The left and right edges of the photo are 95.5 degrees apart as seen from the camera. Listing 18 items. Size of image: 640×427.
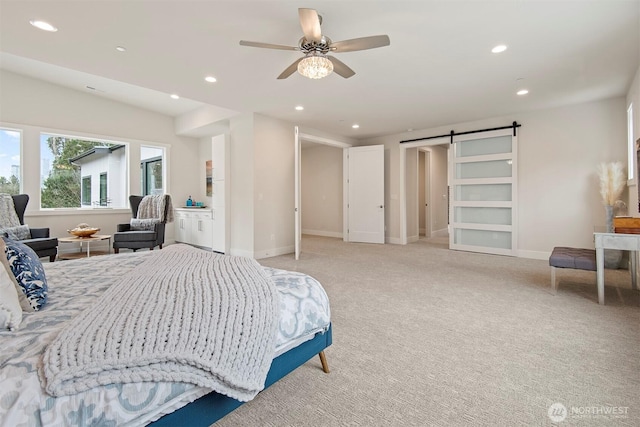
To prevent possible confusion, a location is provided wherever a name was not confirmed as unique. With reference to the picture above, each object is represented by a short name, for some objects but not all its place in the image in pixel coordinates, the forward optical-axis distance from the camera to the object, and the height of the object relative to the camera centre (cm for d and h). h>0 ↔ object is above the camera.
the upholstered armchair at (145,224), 503 -24
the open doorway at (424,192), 685 +47
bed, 80 -53
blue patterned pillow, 130 -29
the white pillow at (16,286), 125 -33
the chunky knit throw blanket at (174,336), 89 -44
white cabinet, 610 -35
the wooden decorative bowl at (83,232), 473 -34
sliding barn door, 538 +31
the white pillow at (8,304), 108 -36
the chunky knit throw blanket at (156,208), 552 +6
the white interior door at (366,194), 690 +38
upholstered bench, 295 -54
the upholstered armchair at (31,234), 411 -34
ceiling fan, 220 +135
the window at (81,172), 555 +82
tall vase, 402 -70
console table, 271 -34
